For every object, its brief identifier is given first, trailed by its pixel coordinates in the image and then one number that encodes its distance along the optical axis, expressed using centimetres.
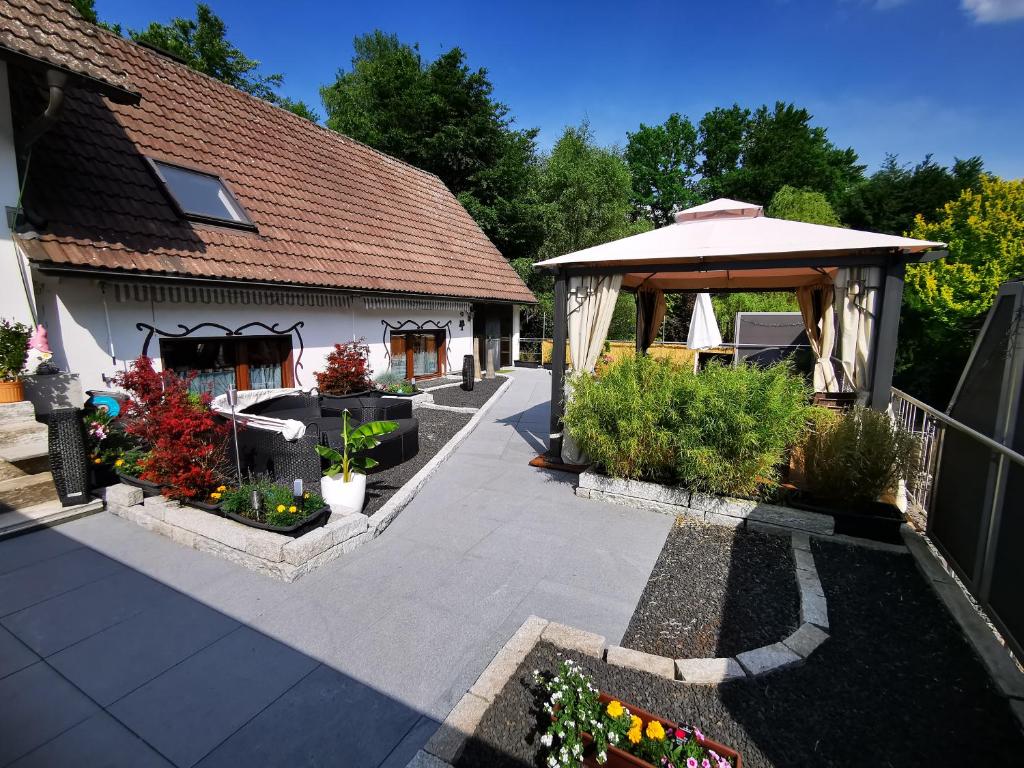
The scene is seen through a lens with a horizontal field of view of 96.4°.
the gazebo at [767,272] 484
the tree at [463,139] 2047
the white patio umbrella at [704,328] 1094
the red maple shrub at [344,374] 863
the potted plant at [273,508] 393
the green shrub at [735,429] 456
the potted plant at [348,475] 459
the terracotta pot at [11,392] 434
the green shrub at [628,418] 499
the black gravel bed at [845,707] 214
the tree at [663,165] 3641
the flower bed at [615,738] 192
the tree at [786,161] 3334
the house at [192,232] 482
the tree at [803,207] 2267
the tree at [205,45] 1928
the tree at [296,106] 2517
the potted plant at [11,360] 438
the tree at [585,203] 2117
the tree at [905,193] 2272
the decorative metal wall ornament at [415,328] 1074
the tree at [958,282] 1655
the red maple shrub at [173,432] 427
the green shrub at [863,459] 435
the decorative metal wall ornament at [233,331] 637
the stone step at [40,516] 423
